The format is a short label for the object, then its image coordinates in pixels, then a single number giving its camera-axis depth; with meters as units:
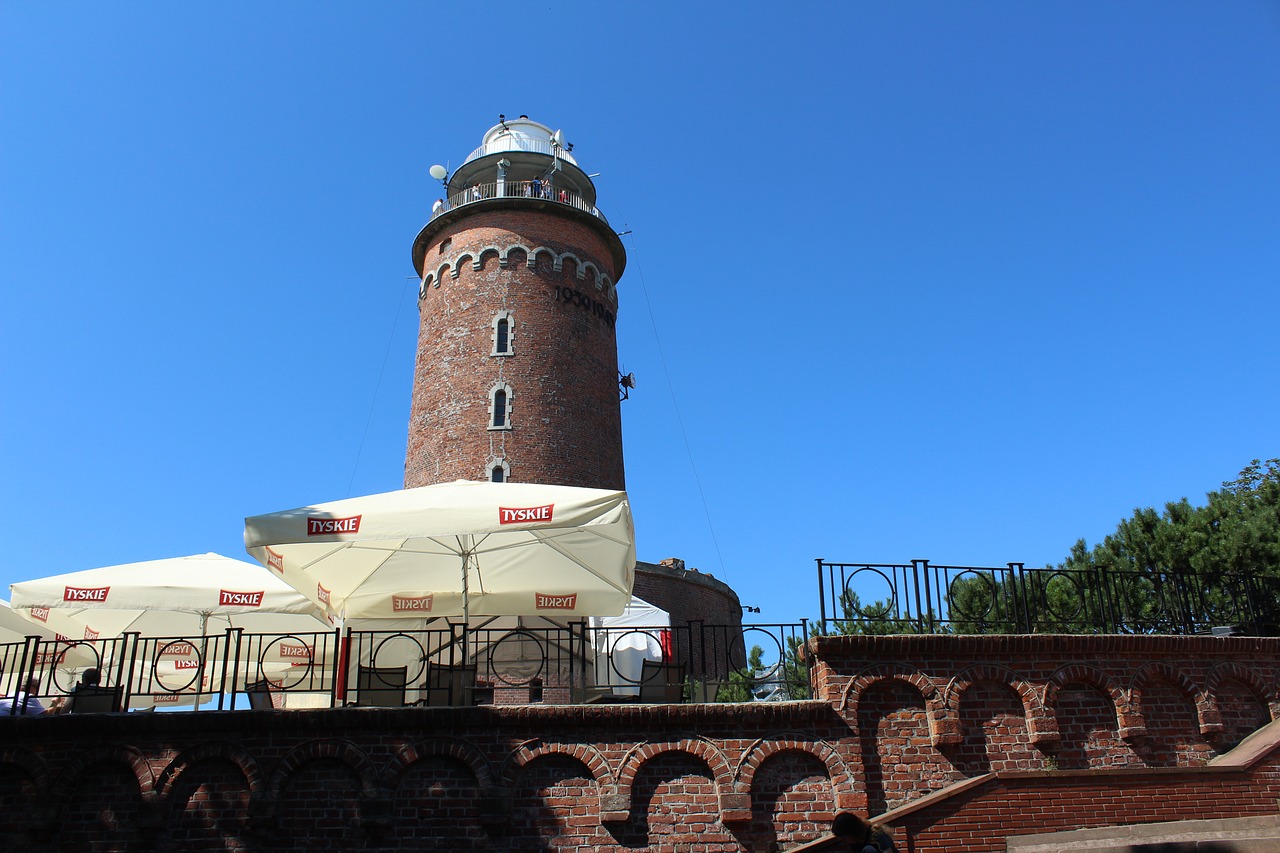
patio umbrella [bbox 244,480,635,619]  9.57
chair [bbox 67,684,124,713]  9.05
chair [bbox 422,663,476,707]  9.05
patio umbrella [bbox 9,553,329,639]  10.86
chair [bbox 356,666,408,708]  9.24
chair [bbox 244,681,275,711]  9.53
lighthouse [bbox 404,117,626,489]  21.11
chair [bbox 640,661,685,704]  9.34
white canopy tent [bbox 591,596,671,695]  10.92
